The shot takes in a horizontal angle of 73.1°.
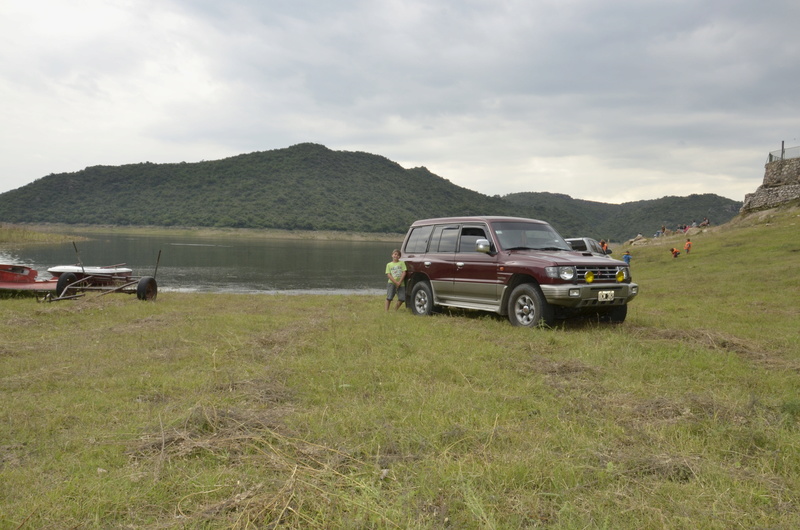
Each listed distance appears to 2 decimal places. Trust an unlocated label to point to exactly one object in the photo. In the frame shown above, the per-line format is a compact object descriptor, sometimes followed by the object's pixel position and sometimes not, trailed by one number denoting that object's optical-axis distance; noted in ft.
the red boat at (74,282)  49.14
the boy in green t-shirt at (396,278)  41.27
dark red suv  30.55
